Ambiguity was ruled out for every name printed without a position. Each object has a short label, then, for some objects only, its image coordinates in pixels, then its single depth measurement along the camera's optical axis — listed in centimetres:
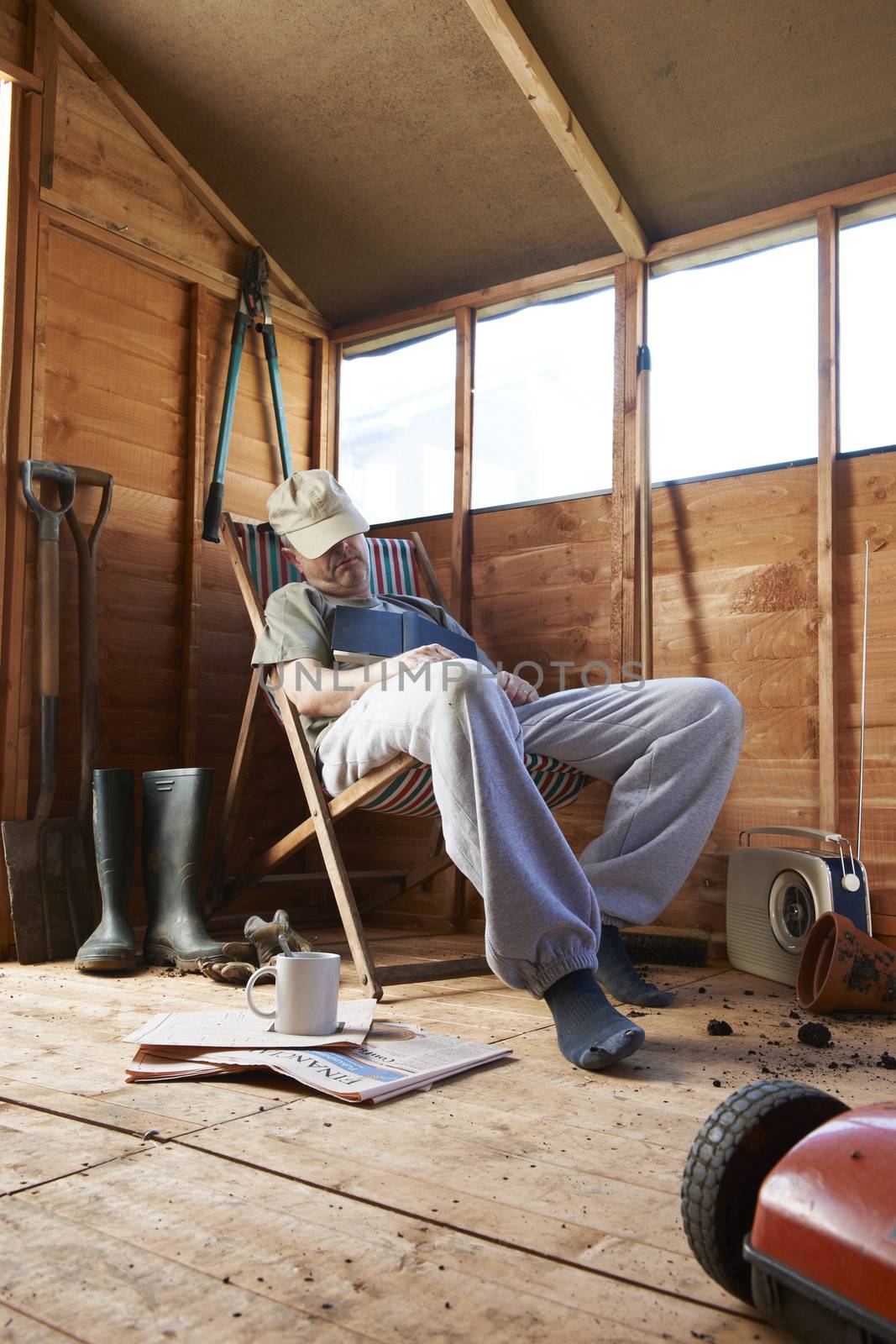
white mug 144
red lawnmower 58
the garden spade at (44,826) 232
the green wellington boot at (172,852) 234
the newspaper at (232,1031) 142
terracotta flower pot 174
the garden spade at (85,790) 240
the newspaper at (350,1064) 127
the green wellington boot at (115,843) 230
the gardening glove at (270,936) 219
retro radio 206
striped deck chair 202
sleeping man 150
